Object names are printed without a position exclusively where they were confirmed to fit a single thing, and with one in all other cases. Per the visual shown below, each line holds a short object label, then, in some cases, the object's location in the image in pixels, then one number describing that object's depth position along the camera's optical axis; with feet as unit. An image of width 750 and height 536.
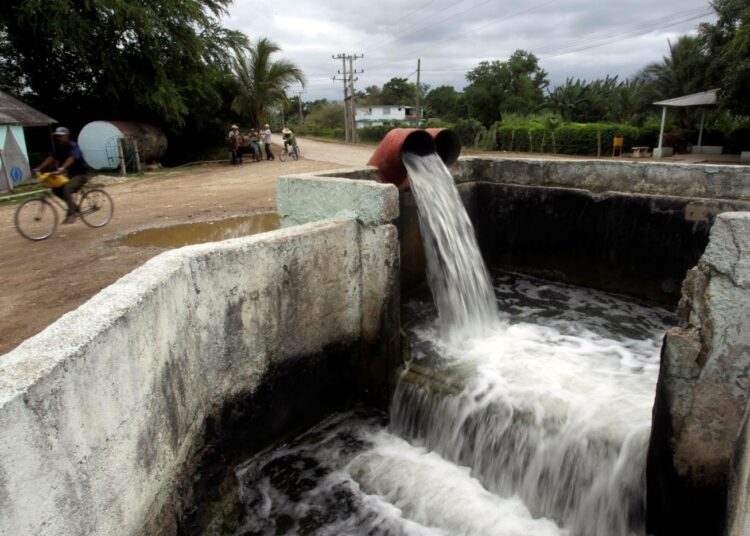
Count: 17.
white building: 237.14
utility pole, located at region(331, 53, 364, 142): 120.47
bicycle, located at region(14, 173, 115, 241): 26.68
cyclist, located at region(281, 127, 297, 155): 69.41
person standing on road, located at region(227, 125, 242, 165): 63.62
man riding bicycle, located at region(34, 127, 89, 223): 26.58
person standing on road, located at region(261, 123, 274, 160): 68.64
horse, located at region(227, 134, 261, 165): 64.30
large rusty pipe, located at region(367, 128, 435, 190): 17.90
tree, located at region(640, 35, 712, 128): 78.84
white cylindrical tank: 58.59
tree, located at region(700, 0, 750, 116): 48.21
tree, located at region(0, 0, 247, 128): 55.01
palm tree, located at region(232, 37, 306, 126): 75.31
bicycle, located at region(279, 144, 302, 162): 69.51
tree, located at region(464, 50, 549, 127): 137.66
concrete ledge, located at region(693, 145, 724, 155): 74.28
